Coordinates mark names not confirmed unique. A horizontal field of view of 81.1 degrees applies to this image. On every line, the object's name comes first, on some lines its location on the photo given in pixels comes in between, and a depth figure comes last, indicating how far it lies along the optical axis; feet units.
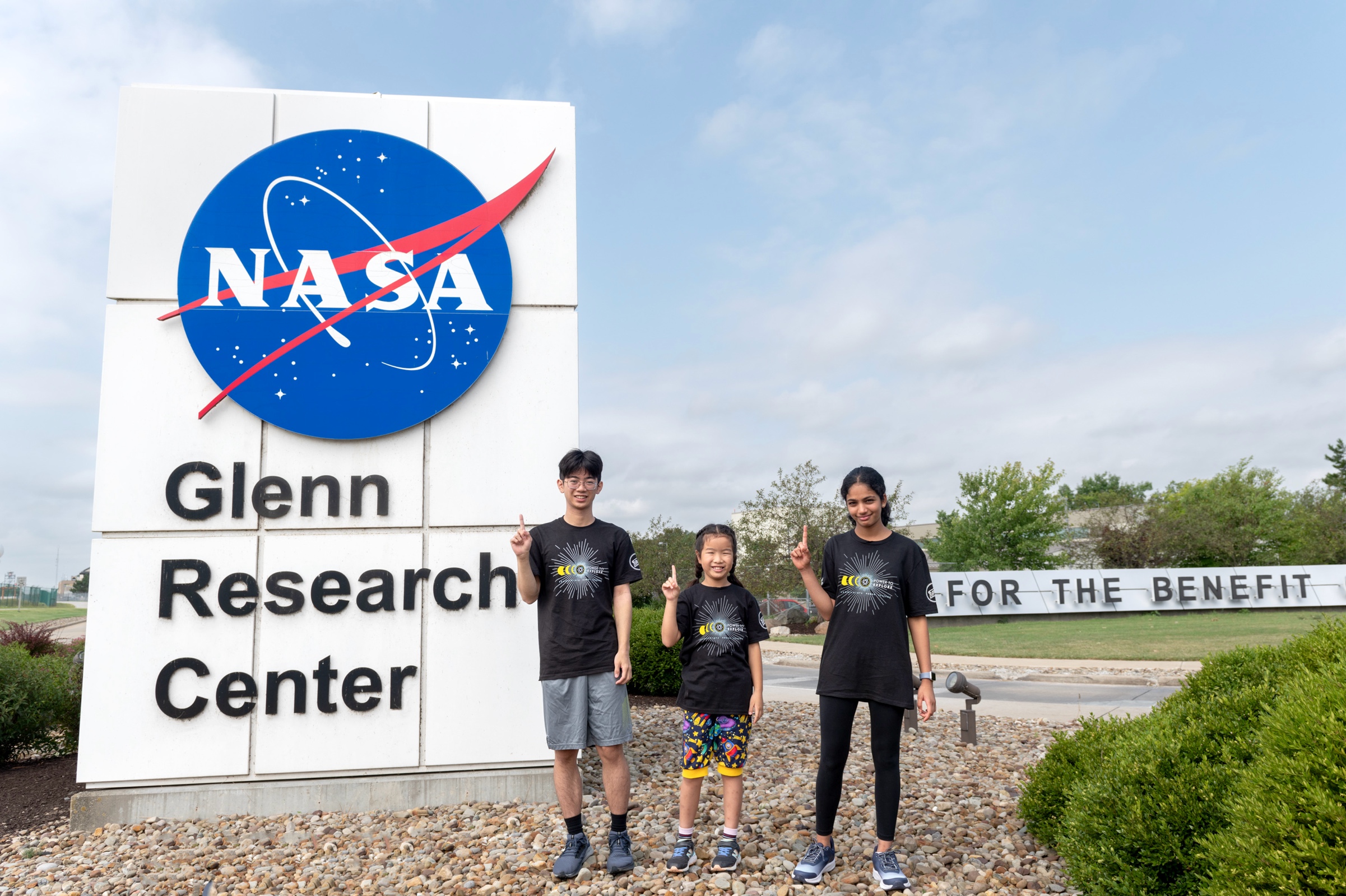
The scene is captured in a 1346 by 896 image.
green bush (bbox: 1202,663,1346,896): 6.55
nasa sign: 15.65
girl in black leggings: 11.06
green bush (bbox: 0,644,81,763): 20.08
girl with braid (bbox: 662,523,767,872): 11.73
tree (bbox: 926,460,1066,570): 121.60
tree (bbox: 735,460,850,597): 80.79
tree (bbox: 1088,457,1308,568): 112.98
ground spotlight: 17.94
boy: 12.21
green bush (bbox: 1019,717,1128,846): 11.71
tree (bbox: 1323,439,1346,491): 151.14
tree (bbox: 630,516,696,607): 89.86
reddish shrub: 25.91
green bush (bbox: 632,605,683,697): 28.76
